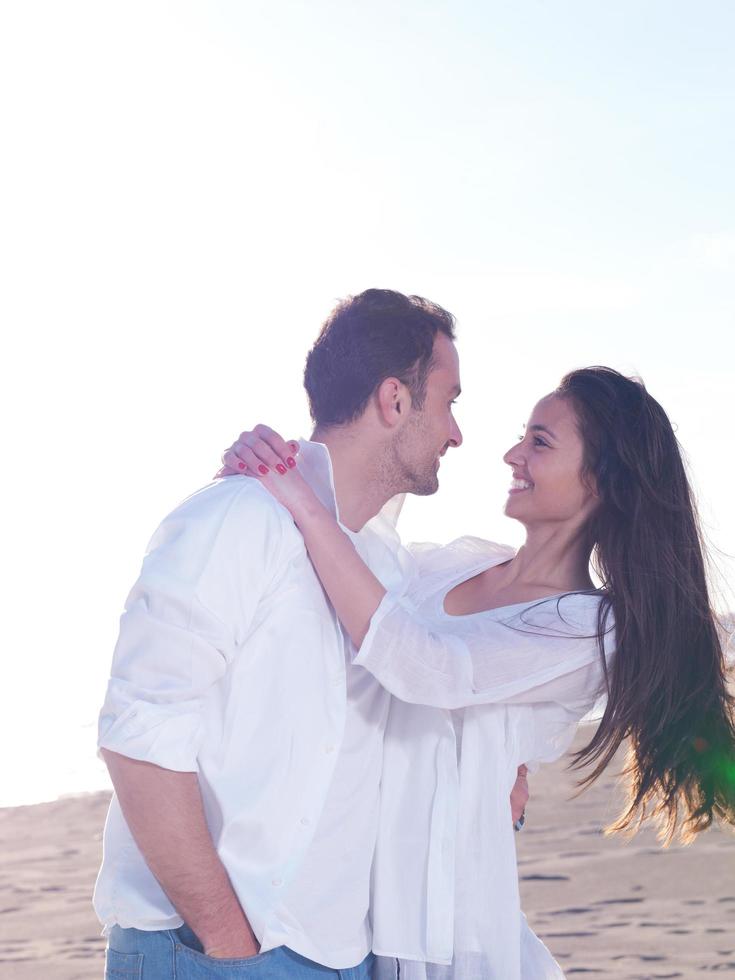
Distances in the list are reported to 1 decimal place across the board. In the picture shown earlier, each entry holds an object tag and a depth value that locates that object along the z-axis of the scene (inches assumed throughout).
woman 120.8
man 100.6
